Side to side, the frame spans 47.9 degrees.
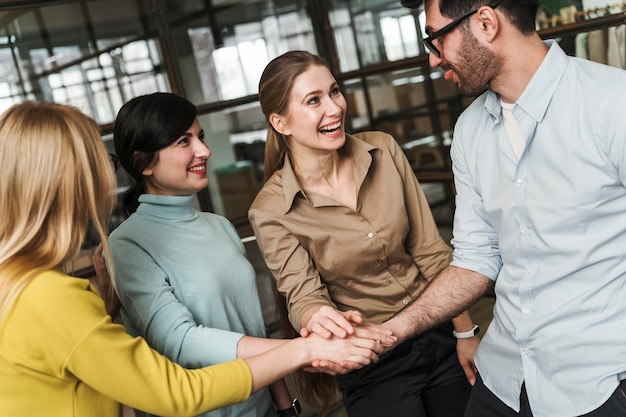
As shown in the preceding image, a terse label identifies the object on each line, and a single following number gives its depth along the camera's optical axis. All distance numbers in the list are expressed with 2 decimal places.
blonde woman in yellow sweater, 1.30
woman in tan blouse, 2.03
